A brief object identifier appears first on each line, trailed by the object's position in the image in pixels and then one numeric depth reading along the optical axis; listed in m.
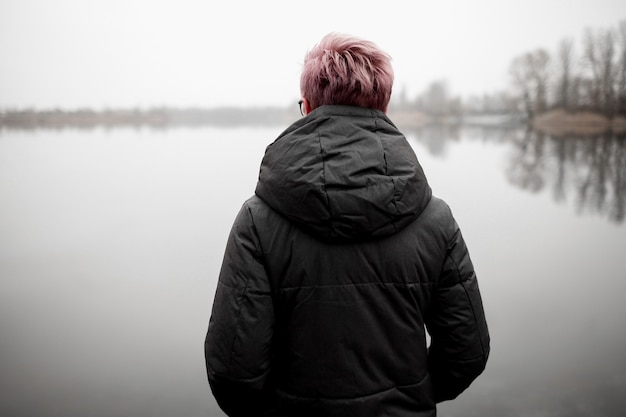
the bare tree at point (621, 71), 34.94
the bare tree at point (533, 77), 44.03
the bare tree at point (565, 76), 40.78
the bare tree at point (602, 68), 35.66
